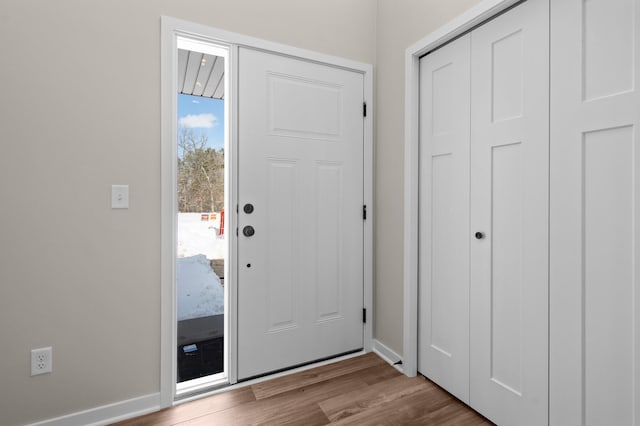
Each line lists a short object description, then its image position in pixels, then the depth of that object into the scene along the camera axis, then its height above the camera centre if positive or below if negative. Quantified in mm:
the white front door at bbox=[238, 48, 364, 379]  1993 +5
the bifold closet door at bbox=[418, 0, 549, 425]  1418 -13
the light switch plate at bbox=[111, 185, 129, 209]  1656 +80
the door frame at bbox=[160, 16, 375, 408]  1748 +234
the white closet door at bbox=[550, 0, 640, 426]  1120 +4
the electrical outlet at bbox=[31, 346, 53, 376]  1514 -718
